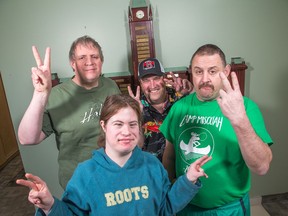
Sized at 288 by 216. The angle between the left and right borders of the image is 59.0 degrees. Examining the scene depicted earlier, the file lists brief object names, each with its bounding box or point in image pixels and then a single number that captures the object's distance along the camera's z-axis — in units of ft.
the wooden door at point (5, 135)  13.21
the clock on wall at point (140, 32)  6.58
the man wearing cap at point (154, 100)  5.33
